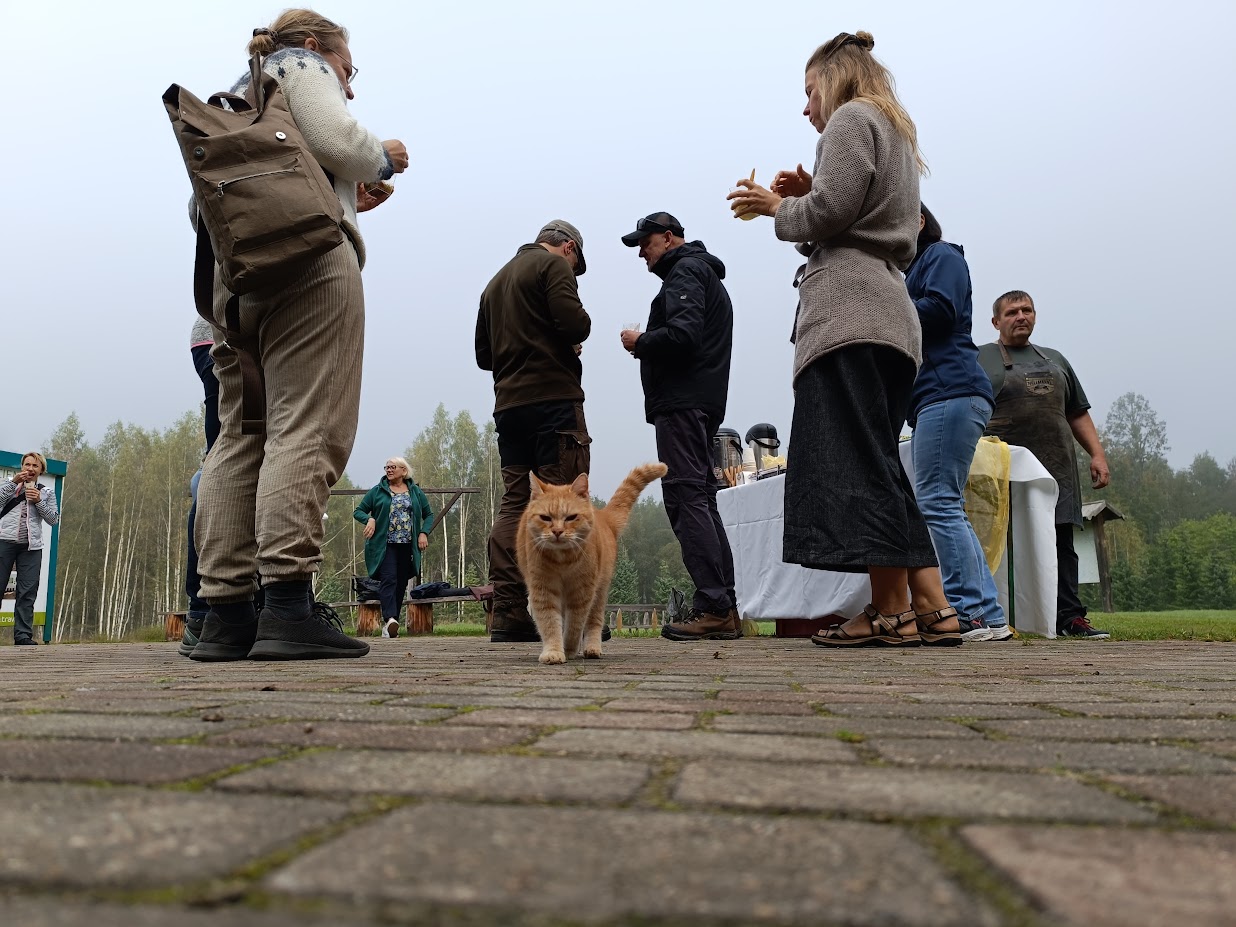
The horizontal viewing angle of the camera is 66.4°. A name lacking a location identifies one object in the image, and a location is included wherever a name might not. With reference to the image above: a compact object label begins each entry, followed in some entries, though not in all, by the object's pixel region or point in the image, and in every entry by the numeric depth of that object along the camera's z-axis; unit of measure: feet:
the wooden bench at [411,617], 36.37
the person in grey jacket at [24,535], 31.04
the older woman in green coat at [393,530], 32.99
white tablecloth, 19.24
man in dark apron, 21.04
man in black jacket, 17.43
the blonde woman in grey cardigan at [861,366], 12.75
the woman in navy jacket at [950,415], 15.34
